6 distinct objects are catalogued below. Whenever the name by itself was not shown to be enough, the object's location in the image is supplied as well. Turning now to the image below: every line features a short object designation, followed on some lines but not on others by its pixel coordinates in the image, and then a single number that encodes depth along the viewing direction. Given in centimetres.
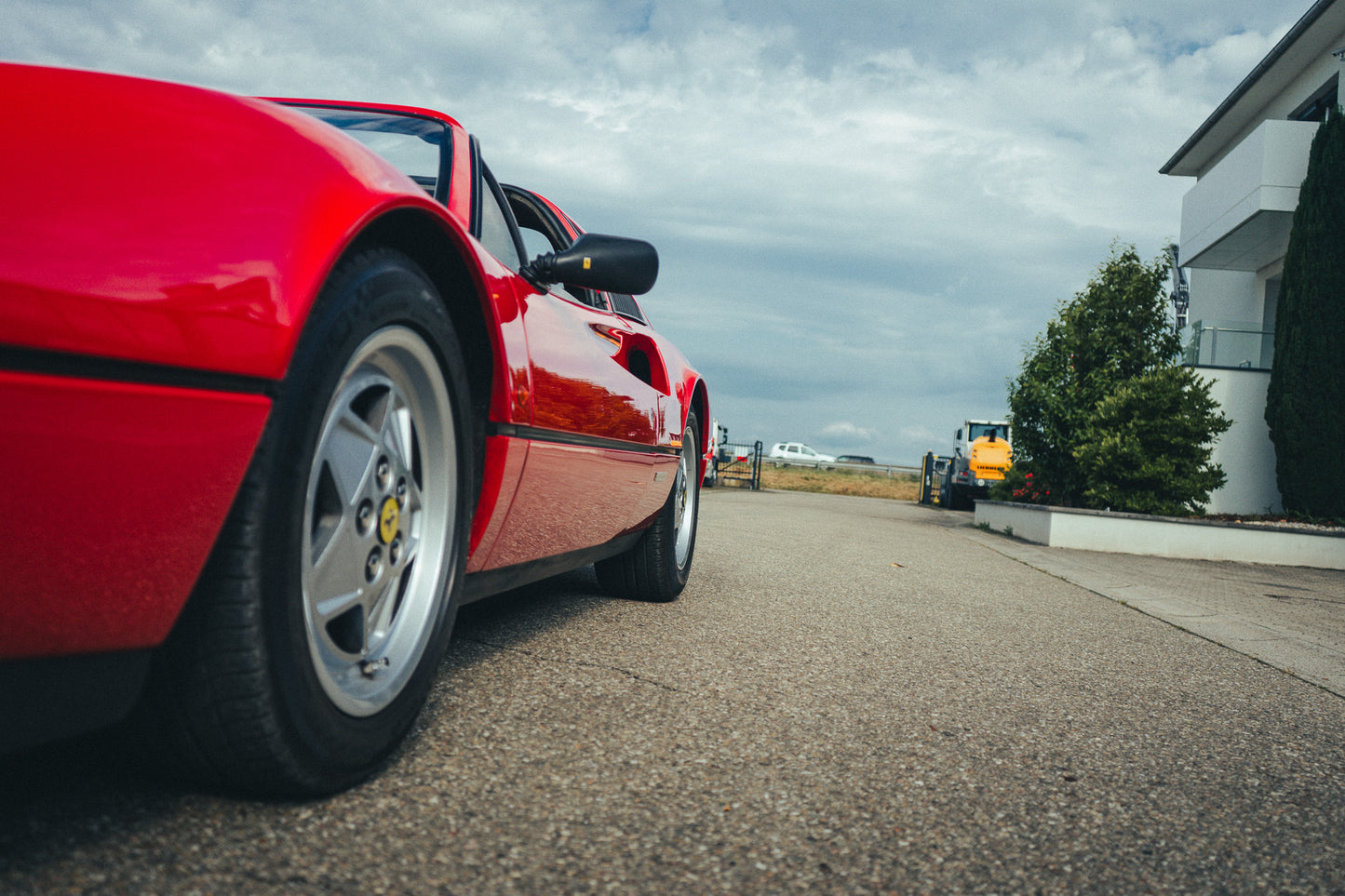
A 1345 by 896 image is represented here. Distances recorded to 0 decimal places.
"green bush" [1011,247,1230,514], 1155
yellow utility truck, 2223
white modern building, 1452
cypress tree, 1236
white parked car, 5384
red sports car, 103
